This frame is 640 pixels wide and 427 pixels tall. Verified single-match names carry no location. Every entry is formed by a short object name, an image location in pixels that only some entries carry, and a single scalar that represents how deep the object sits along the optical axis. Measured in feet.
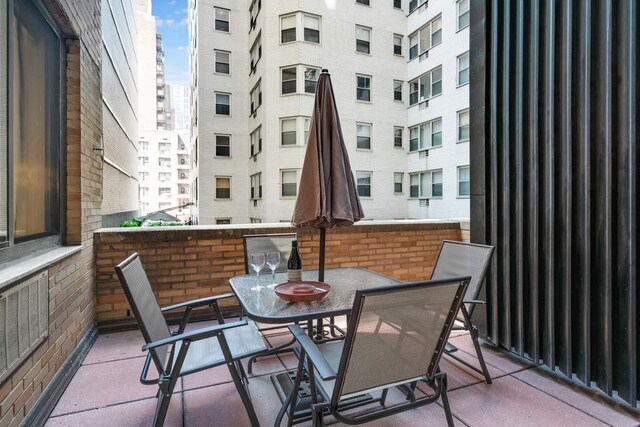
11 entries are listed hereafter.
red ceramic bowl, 6.76
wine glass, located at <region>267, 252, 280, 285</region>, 8.46
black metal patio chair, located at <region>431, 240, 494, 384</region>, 8.09
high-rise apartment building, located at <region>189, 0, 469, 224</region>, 43.80
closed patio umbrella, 8.04
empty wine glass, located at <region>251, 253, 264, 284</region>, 8.20
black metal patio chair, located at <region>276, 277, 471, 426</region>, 4.73
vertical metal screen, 7.04
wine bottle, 8.14
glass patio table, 6.08
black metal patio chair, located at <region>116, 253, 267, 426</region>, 5.50
